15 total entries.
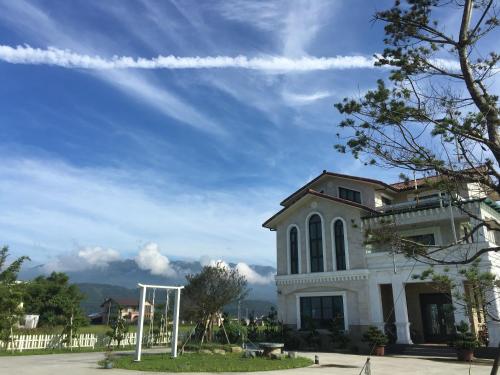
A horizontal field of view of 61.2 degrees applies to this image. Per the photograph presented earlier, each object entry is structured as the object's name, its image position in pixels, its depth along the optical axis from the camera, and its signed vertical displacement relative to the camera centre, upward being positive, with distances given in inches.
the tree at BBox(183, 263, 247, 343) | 1019.9 +87.1
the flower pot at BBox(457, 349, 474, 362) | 725.9 -44.3
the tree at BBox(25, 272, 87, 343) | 1588.3 +109.1
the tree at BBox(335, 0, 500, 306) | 308.0 +155.5
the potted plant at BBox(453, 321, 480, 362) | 723.4 -25.4
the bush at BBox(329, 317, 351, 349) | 926.4 -16.0
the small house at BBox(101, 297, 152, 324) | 3012.3 +148.0
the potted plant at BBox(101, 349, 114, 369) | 606.9 -50.7
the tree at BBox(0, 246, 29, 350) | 722.2 +54.6
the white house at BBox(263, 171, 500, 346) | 913.7 +141.7
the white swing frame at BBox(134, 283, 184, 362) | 697.6 +15.6
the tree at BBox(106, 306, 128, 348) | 986.7 -4.4
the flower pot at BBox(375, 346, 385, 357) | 834.2 -43.3
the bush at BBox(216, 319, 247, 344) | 1085.0 -14.2
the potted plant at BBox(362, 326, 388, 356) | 831.0 -21.8
